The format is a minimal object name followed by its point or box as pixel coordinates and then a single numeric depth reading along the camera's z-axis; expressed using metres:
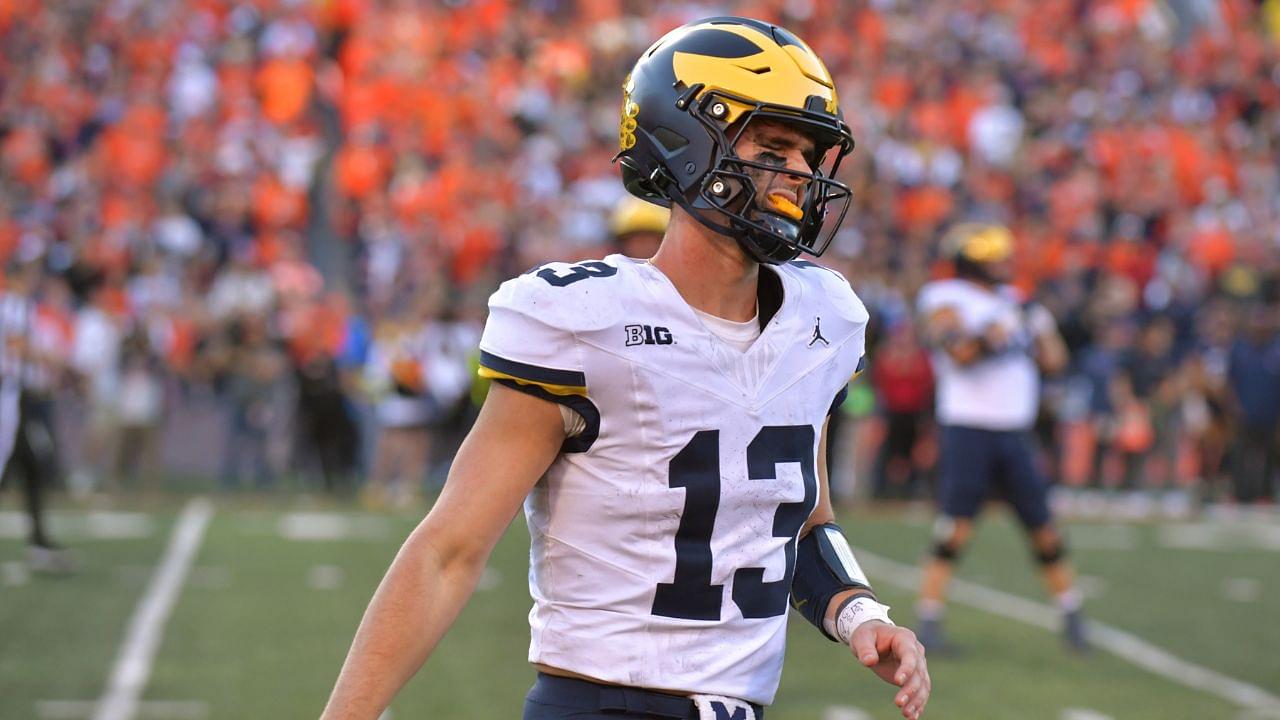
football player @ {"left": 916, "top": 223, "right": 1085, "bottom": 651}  16.45
